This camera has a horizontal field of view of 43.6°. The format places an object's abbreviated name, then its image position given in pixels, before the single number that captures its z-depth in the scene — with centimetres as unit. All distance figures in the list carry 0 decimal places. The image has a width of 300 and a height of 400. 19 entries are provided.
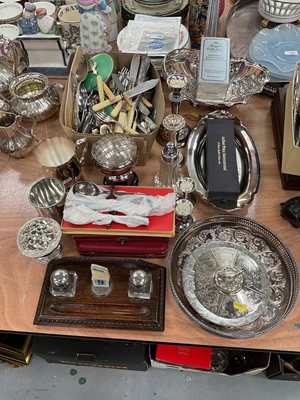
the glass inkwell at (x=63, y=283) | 82
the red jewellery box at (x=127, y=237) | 80
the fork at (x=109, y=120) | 97
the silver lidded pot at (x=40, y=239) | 83
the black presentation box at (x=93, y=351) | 113
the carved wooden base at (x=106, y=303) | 81
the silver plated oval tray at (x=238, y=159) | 95
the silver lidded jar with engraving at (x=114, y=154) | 84
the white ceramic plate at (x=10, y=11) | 132
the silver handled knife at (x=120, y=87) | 101
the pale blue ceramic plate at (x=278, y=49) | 114
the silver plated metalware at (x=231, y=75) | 110
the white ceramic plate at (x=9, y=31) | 125
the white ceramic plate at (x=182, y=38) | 119
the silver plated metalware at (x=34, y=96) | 104
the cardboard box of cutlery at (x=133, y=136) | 92
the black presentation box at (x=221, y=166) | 90
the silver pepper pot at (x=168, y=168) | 89
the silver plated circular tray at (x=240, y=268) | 81
